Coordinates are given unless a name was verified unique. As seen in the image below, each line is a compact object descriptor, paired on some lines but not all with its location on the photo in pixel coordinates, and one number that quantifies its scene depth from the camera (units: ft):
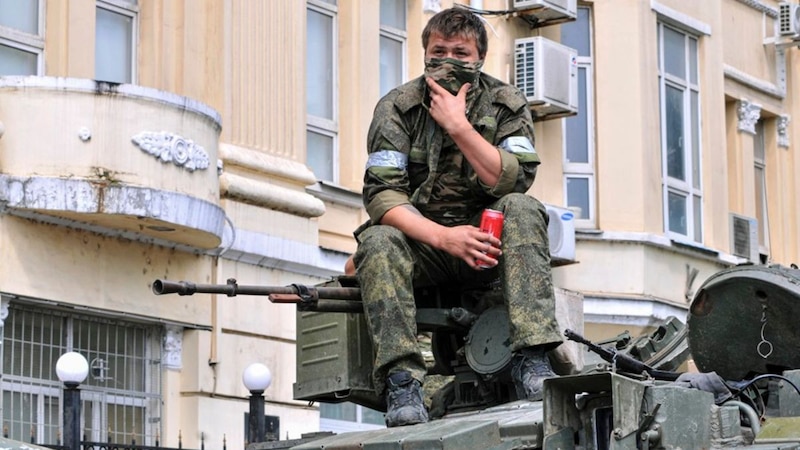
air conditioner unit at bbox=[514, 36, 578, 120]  75.51
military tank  26.91
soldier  31.19
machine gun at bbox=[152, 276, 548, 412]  31.99
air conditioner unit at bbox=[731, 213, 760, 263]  85.92
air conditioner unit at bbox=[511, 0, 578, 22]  76.07
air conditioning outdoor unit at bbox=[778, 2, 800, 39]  90.17
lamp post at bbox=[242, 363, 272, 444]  49.44
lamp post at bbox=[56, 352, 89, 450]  45.98
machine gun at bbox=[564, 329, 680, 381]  31.45
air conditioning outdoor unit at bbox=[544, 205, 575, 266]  74.02
